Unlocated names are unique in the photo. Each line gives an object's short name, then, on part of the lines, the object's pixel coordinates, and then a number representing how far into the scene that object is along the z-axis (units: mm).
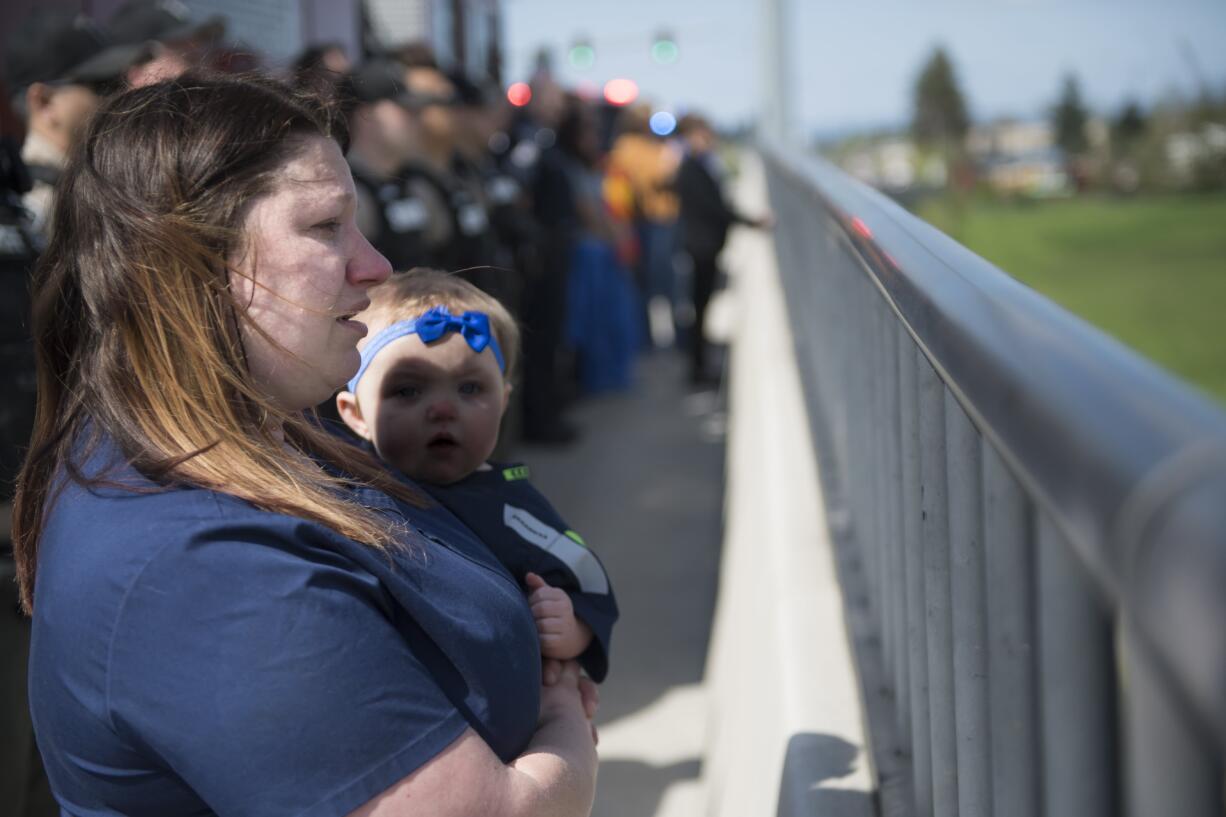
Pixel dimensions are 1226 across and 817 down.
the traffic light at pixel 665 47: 48438
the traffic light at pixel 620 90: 19422
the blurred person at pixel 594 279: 9633
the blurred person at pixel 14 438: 2721
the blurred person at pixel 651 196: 12453
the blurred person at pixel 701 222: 10453
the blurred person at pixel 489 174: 7176
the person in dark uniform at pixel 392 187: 4723
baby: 1900
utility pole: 14055
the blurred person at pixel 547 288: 8227
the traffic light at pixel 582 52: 50375
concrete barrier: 2318
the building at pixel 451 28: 10875
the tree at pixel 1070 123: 48312
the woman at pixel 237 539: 1306
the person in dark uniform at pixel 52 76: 3475
